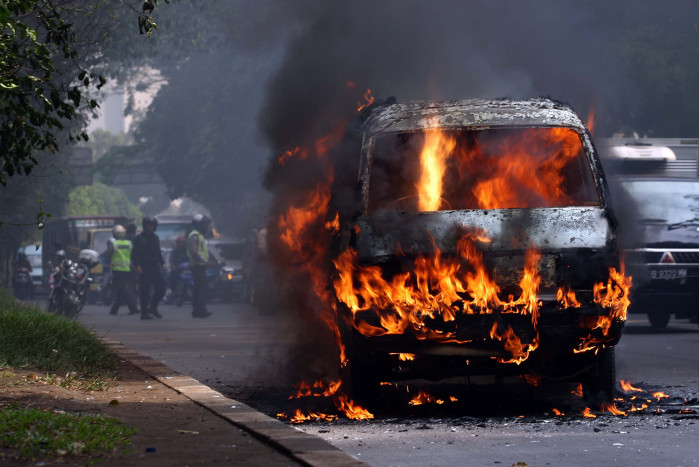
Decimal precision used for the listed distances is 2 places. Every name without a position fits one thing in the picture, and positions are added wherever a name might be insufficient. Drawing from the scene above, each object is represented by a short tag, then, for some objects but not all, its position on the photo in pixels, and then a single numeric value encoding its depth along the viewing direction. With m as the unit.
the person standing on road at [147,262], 42.47
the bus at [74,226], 85.78
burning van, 14.05
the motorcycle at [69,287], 40.63
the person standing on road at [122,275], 44.68
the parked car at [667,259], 29.15
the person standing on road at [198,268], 43.75
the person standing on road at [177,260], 56.42
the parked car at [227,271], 61.69
